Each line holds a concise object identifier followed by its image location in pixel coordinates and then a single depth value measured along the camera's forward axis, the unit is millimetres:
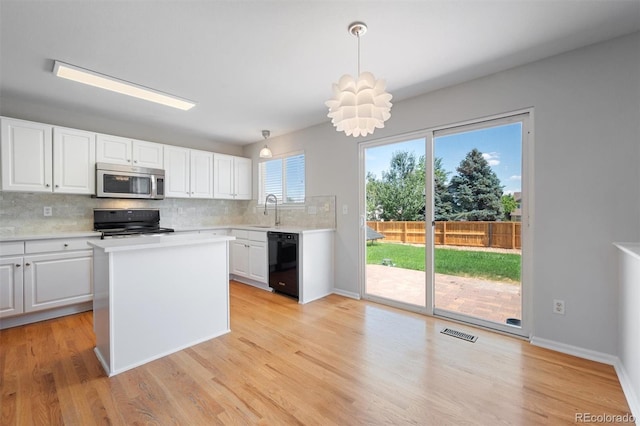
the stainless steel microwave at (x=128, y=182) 3557
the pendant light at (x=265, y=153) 4102
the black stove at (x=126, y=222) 3670
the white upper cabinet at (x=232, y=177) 4855
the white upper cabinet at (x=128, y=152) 3604
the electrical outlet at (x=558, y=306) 2316
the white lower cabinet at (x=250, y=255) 4074
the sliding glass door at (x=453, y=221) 2635
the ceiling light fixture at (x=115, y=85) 2491
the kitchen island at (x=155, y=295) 2018
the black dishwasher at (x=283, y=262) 3631
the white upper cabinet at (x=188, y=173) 4254
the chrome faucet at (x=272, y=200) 4845
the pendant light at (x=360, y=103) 1720
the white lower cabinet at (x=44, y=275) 2781
